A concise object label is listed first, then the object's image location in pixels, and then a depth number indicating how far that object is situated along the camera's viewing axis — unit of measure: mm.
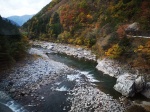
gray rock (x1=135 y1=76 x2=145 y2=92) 14147
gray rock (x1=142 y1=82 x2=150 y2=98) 13870
